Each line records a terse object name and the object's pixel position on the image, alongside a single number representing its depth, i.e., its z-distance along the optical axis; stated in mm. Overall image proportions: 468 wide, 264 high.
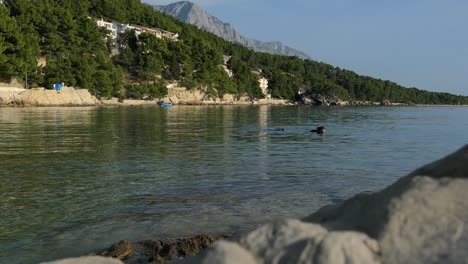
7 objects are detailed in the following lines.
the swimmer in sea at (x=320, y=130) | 35906
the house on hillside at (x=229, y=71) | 185250
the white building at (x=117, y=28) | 139062
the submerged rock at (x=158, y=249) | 7699
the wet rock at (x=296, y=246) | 3574
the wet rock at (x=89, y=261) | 5133
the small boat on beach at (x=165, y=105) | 104412
